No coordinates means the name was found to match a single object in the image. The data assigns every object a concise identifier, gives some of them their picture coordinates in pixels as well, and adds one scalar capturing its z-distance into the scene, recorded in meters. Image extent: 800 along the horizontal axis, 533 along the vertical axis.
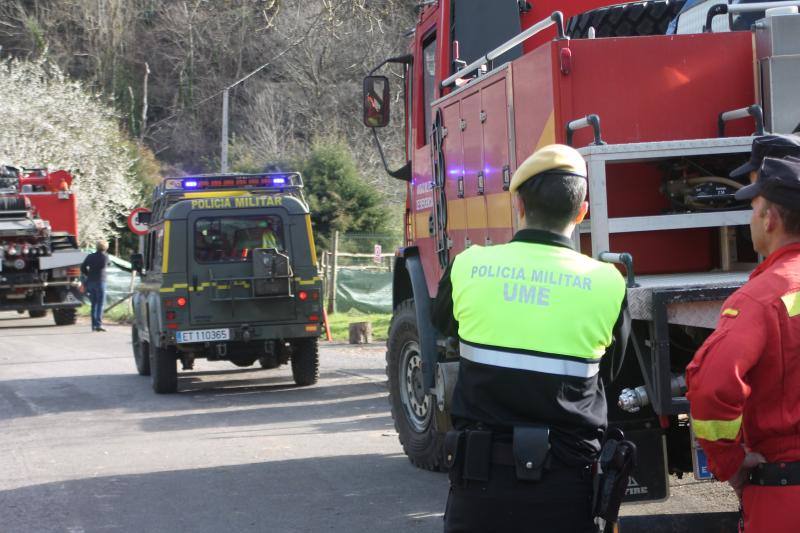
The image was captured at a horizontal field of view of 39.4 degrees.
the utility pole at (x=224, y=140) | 31.54
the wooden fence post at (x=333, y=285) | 23.73
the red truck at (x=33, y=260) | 24.03
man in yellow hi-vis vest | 3.09
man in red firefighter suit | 2.89
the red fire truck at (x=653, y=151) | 4.65
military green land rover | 12.35
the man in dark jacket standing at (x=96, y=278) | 22.41
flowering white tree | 35.44
